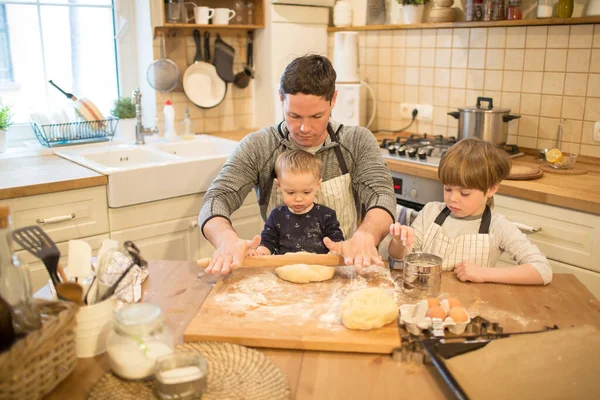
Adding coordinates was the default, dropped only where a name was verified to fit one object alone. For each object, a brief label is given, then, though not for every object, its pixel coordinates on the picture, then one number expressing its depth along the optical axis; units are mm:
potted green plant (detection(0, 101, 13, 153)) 2535
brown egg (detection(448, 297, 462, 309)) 1180
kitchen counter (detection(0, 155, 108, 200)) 2082
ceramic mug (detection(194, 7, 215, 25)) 2947
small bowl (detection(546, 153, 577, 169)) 2395
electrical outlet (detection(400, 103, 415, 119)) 3172
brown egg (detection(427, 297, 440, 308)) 1177
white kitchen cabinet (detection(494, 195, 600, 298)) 2047
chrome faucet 2842
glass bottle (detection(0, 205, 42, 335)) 949
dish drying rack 2688
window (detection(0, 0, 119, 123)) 2748
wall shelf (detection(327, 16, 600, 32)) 2361
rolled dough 1374
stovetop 2564
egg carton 1128
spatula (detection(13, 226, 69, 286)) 1038
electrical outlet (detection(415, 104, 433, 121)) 3083
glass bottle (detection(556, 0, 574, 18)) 2411
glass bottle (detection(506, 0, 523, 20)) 2561
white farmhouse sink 2297
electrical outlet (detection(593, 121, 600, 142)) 2469
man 1675
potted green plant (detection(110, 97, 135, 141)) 2932
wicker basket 873
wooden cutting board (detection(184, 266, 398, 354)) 1115
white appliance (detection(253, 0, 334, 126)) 3172
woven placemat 967
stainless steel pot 2579
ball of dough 1144
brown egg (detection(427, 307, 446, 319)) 1146
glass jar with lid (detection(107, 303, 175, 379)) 999
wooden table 993
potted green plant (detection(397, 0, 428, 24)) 2953
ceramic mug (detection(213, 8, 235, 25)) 3027
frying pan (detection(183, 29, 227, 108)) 3105
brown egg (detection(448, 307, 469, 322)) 1136
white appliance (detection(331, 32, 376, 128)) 3105
